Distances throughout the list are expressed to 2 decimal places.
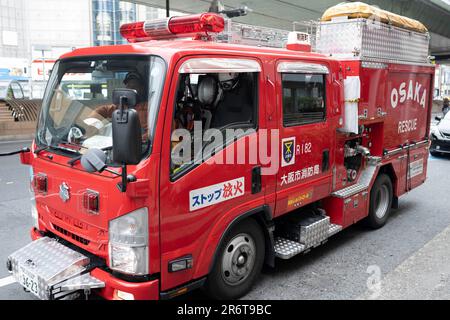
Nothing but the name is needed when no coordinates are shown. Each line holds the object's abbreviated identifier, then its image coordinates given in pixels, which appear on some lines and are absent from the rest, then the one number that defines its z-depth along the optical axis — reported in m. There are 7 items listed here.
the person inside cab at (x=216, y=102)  3.43
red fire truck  3.12
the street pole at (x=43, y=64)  38.13
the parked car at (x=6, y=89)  23.77
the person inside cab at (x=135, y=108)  3.16
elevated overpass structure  19.09
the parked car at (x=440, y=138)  12.59
